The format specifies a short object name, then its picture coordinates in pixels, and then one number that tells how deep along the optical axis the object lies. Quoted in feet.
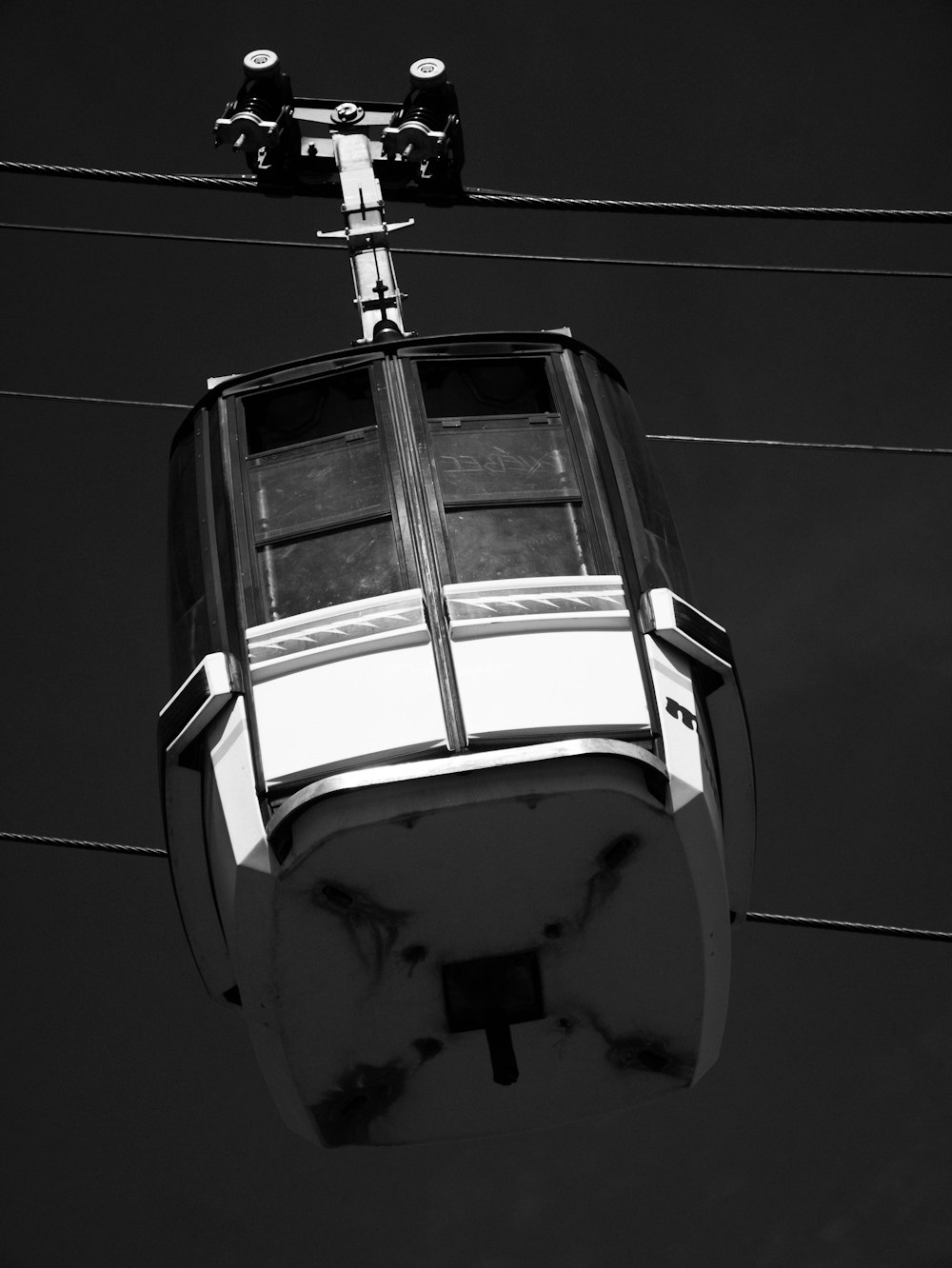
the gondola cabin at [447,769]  49.03
